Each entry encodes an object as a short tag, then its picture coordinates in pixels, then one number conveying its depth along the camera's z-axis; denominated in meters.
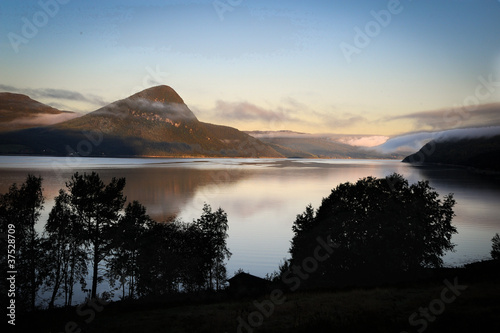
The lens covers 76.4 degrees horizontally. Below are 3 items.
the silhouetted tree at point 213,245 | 46.76
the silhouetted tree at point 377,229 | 40.19
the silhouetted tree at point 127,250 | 41.72
